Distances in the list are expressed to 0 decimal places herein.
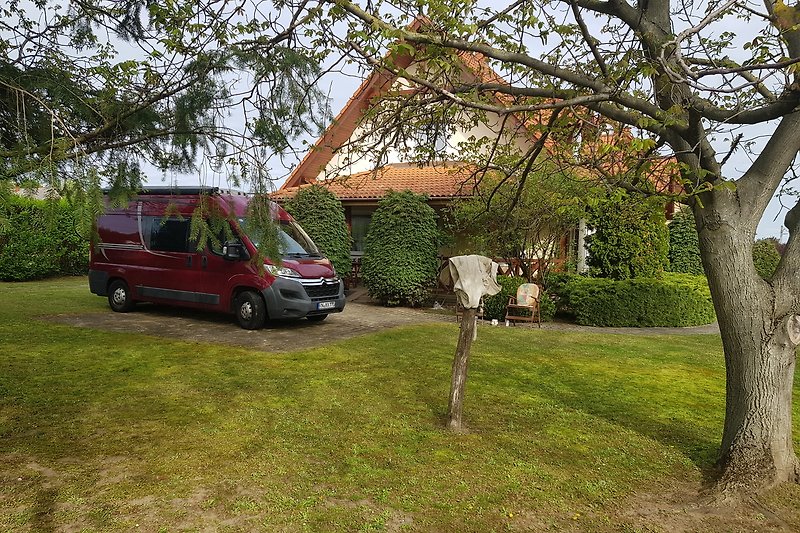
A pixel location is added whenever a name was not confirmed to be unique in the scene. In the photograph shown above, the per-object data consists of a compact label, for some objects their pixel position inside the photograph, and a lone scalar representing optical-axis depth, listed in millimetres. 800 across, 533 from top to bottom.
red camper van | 9945
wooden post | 5129
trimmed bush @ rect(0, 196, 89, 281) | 16938
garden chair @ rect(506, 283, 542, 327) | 11500
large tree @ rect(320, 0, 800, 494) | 3887
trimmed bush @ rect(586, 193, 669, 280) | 12125
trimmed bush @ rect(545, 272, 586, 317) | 12461
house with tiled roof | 14883
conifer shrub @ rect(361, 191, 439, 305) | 13438
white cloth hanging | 5160
